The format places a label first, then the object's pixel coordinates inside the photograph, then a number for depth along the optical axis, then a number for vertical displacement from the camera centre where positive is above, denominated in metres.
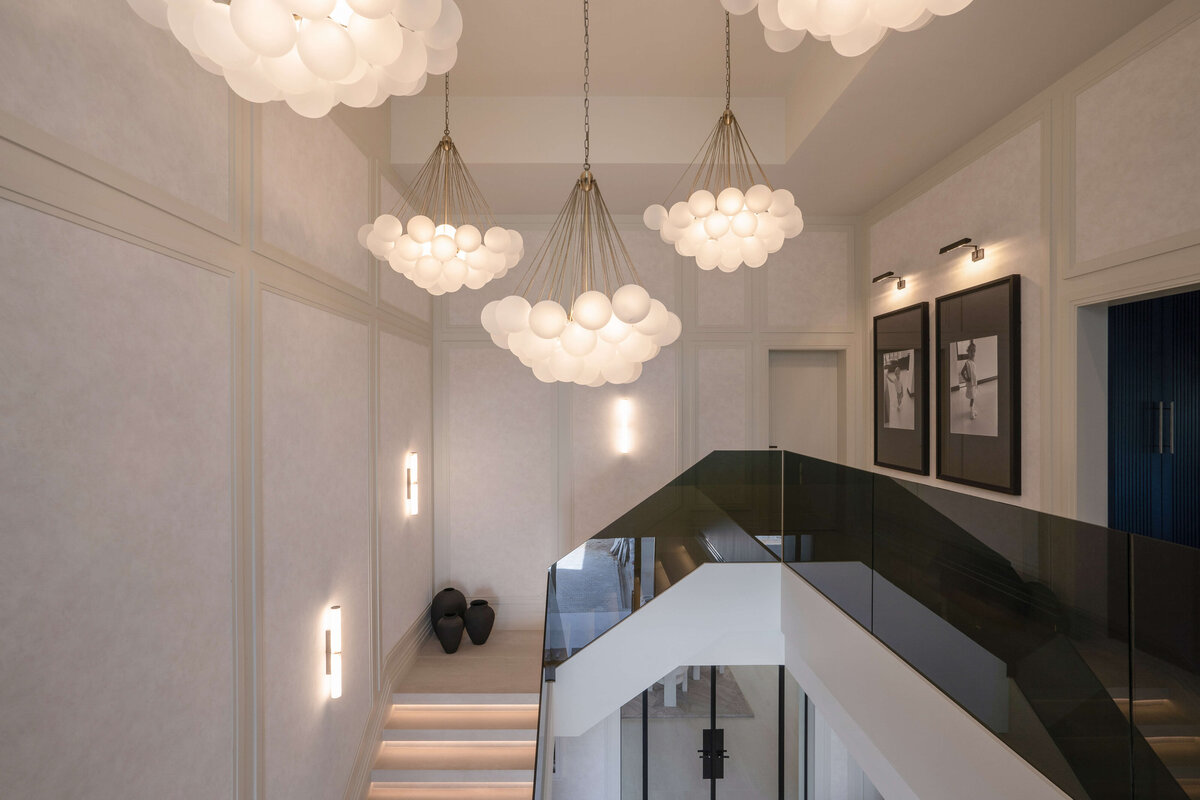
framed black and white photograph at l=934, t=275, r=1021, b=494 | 3.38 +0.08
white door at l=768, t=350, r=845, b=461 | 5.52 -0.02
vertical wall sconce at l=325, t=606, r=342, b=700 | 3.02 -1.42
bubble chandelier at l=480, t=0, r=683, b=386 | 1.80 +0.25
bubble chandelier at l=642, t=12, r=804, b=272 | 2.26 +0.76
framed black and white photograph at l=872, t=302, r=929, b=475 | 4.29 +0.07
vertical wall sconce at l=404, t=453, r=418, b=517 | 4.48 -0.72
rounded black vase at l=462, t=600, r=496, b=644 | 4.76 -1.96
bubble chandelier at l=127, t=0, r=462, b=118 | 0.96 +0.69
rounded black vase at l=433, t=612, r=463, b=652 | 4.59 -1.98
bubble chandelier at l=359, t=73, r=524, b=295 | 2.50 +0.72
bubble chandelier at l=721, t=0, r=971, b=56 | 1.15 +0.86
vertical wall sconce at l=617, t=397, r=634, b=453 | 5.35 -0.26
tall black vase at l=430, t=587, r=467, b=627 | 4.85 -1.84
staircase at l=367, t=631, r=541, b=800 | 3.61 -2.37
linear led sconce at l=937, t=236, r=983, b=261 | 3.63 +1.02
